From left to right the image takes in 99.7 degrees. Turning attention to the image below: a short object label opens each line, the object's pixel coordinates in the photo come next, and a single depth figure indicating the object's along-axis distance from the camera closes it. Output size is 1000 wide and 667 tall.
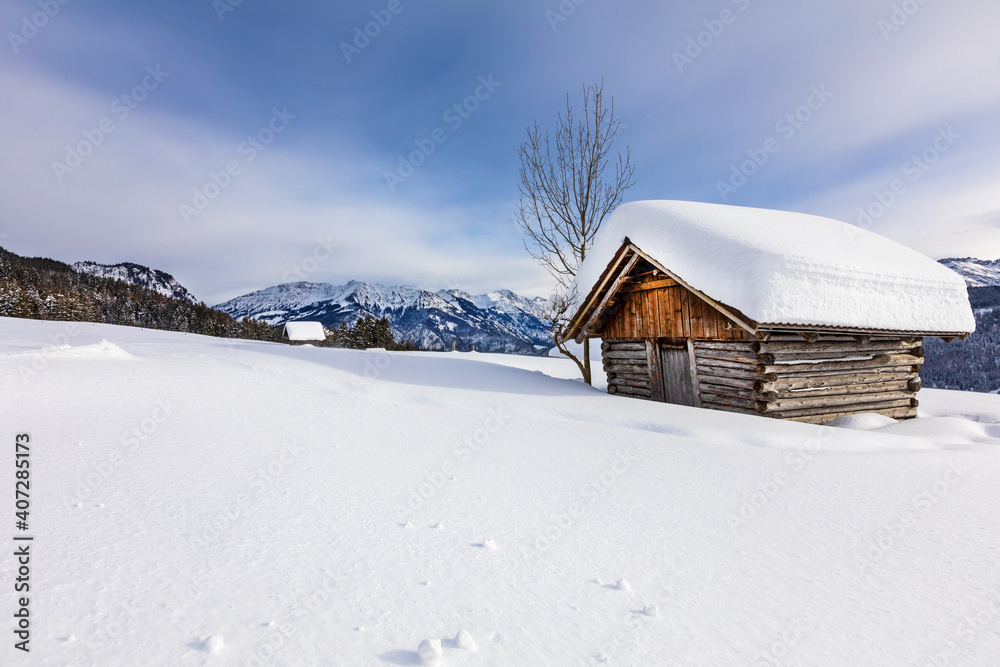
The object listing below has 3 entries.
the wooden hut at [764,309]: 8.63
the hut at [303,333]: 47.47
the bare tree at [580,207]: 15.04
